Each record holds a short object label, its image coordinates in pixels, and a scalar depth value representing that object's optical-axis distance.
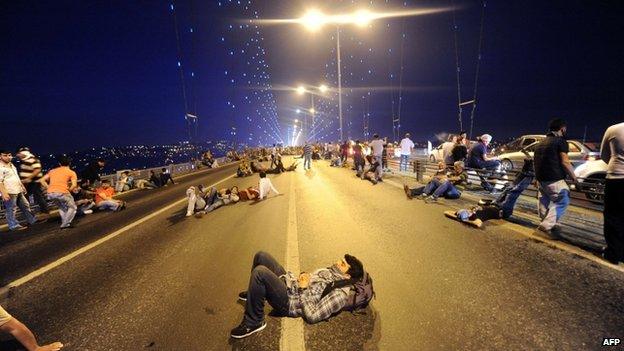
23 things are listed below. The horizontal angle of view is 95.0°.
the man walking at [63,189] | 7.84
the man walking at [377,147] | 14.80
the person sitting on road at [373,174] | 13.79
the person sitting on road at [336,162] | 24.20
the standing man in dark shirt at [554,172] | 5.32
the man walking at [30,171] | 9.17
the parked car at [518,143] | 13.97
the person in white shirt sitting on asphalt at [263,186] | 10.70
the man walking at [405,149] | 17.84
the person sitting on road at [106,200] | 10.53
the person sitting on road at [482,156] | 10.64
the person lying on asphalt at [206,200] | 9.11
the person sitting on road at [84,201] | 10.23
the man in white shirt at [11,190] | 7.82
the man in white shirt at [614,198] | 4.31
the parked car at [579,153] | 11.27
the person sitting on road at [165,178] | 17.88
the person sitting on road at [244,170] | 19.61
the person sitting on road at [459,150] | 11.25
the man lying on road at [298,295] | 3.15
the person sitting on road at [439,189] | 9.20
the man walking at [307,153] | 22.44
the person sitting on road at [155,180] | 17.44
